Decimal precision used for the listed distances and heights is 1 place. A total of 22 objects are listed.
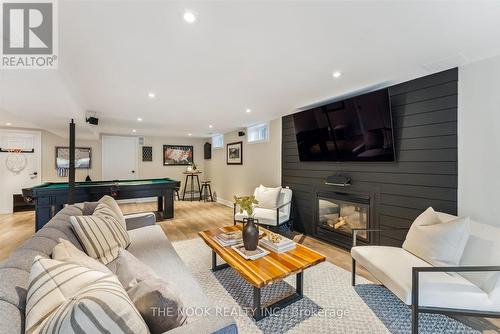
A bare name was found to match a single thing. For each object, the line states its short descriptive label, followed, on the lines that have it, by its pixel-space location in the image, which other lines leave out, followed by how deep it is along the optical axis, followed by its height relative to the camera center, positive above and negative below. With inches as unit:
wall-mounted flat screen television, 102.2 +19.9
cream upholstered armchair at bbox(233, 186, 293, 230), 138.3 -33.6
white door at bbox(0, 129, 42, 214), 209.8 -1.8
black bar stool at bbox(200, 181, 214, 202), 287.7 -38.3
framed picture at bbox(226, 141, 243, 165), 229.7 +12.4
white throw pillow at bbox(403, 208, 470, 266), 68.8 -25.3
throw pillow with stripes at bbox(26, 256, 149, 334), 25.6 -19.0
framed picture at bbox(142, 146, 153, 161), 286.2 +14.8
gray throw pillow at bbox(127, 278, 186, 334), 34.5 -23.7
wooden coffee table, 65.4 -34.0
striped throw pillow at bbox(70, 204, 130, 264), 64.2 -23.0
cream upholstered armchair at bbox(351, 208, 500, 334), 58.2 -34.1
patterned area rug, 66.5 -50.7
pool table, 141.4 -23.1
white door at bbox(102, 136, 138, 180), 263.1 +7.6
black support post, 148.7 -1.8
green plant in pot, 80.7 -26.6
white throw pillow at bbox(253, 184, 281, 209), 152.4 -24.3
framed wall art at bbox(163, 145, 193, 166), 300.2 +13.1
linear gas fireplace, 120.1 -32.0
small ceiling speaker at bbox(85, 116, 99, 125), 156.8 +32.4
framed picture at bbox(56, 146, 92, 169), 239.8 +7.6
